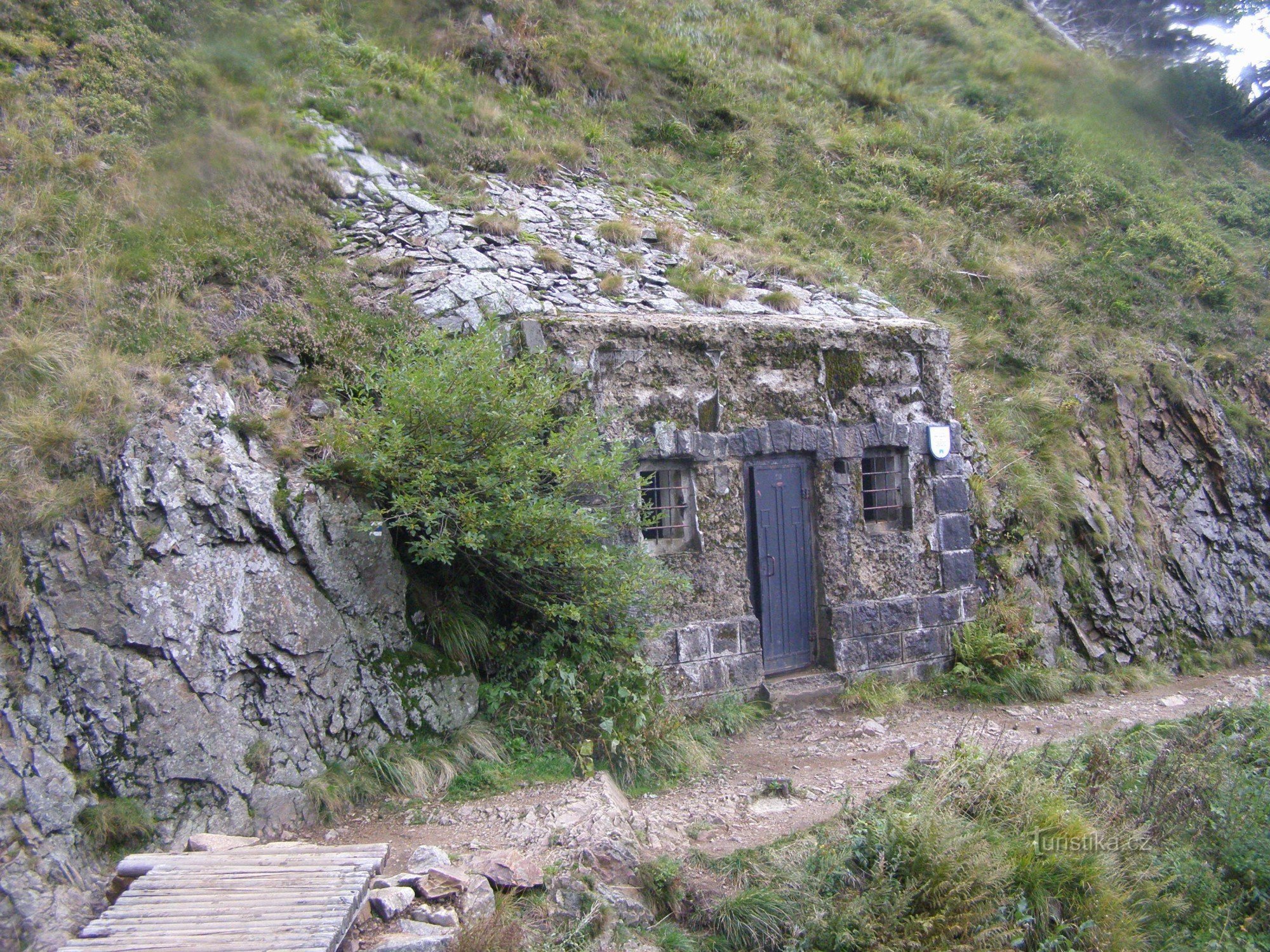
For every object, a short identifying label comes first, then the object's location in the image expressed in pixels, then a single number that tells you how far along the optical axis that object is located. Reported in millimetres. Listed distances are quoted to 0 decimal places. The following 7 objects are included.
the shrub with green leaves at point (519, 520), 5949
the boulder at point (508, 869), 4473
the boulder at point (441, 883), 4211
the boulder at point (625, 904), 4641
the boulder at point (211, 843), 4512
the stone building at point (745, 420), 7629
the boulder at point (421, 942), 3811
